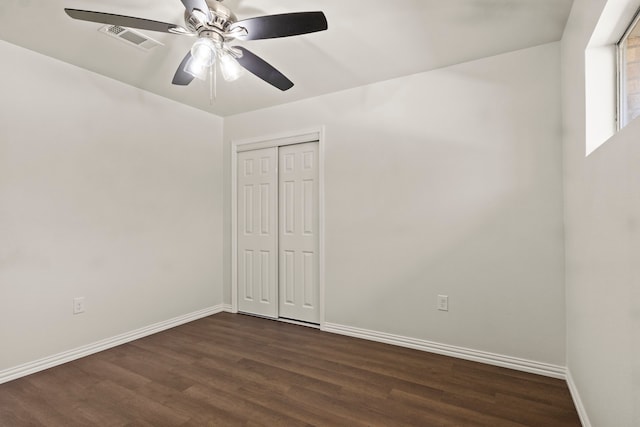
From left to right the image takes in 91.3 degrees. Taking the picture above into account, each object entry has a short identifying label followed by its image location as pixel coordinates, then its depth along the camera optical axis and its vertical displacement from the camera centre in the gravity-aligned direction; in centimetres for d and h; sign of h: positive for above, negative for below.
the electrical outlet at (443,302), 262 -73
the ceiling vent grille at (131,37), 212 +129
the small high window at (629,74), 140 +67
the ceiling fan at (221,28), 149 +97
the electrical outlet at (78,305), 260 -73
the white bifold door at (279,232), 339 -18
